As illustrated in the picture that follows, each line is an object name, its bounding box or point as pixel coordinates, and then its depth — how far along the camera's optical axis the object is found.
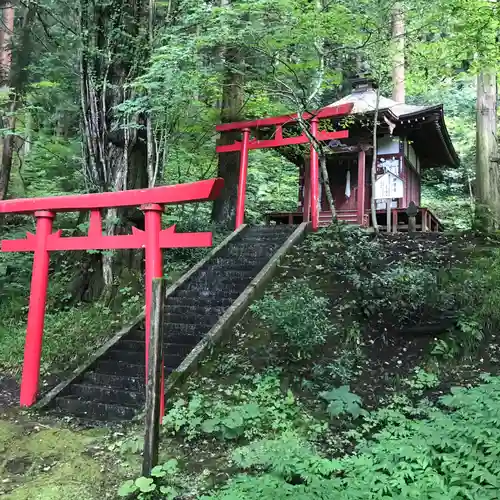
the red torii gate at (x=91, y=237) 5.81
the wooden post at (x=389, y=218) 12.70
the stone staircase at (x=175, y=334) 6.59
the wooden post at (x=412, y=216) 12.00
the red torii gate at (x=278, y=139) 10.84
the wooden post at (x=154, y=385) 4.17
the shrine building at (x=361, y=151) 11.70
